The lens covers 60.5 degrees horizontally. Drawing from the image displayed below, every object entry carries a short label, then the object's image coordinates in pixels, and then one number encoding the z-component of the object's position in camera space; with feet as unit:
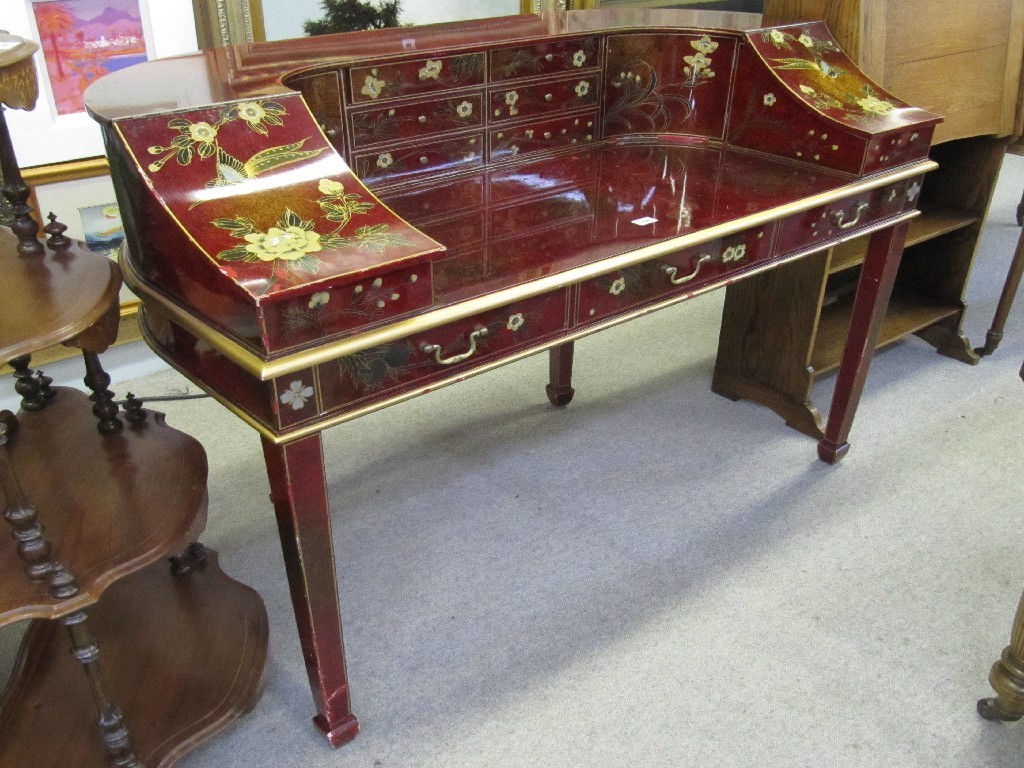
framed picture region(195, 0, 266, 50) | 7.93
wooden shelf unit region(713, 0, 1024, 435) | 7.13
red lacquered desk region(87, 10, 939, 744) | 3.93
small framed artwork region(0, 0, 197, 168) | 7.54
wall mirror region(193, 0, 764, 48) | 7.99
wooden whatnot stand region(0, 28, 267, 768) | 4.02
